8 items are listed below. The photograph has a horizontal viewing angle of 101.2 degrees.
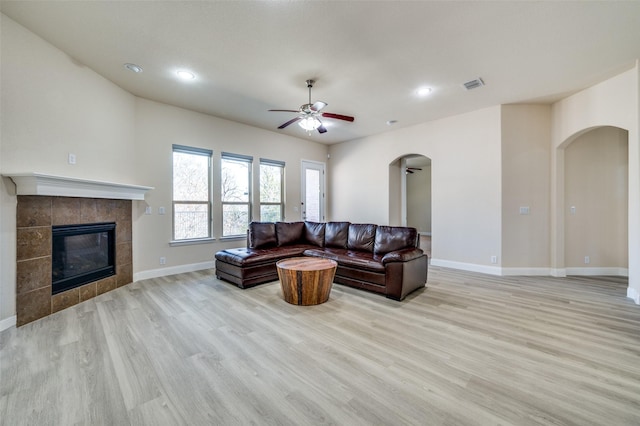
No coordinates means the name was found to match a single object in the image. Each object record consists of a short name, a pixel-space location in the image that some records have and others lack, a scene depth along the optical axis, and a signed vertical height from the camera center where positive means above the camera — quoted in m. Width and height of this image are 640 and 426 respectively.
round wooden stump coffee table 3.20 -0.87
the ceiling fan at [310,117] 3.61 +1.37
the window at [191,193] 4.84 +0.38
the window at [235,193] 5.42 +0.41
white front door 6.85 +0.57
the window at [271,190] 6.05 +0.52
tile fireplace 2.72 -0.41
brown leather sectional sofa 3.49 -0.66
